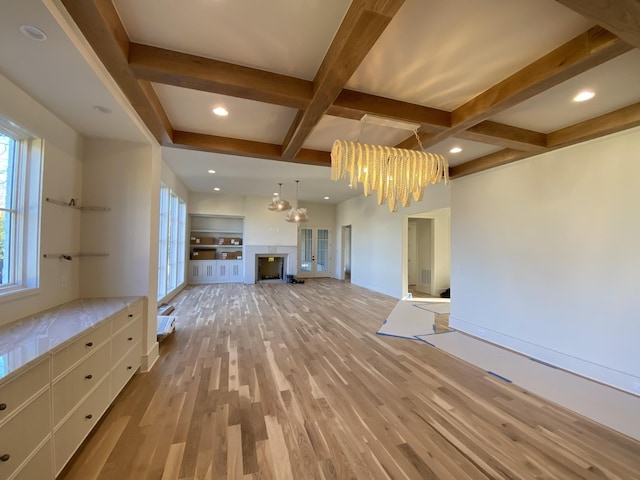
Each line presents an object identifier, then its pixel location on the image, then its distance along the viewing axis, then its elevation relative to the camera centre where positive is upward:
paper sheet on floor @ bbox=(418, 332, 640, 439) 2.23 -1.43
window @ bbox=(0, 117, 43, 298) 2.01 +0.24
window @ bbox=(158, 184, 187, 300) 5.61 -0.01
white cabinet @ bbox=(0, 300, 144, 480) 1.21 -0.96
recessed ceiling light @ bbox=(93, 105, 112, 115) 2.12 +1.08
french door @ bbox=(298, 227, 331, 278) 10.48 -0.34
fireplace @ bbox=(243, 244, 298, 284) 9.16 -0.51
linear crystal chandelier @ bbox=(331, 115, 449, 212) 2.38 +0.73
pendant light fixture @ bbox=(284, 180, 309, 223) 7.19 +0.78
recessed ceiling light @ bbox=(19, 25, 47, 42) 1.35 +1.09
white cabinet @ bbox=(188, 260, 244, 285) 8.93 -1.03
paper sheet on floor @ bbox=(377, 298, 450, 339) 4.34 -1.43
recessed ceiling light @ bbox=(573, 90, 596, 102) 2.27 +1.37
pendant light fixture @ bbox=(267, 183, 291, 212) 6.64 +0.97
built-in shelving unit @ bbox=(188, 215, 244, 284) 9.02 -0.26
